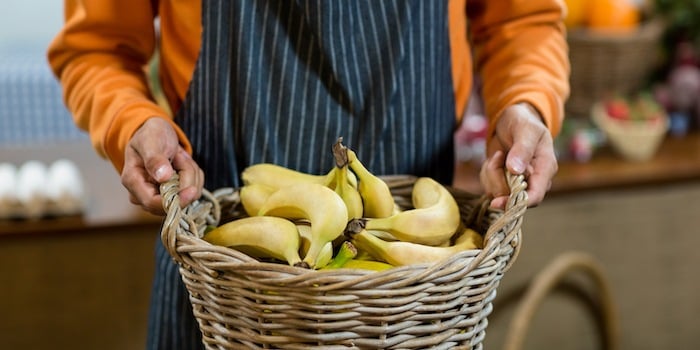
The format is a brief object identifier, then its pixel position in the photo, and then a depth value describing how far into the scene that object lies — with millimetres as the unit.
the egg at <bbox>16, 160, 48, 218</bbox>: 1857
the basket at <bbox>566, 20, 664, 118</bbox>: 2242
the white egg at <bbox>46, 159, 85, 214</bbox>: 1867
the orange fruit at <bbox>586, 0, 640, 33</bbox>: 2254
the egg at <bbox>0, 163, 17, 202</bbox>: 1854
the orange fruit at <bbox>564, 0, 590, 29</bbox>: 2276
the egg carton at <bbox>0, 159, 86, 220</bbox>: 1859
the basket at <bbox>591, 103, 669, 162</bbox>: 2174
